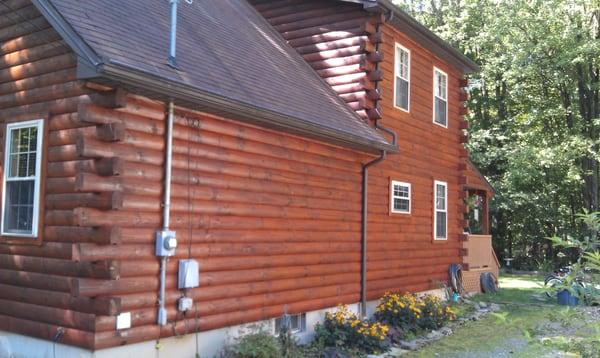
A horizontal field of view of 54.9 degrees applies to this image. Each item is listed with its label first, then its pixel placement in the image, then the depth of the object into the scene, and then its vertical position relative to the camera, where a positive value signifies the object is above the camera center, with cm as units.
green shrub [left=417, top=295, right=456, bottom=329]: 1104 -177
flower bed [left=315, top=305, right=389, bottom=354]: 912 -178
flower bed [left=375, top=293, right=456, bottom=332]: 1075 -169
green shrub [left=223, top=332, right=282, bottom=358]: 720 -160
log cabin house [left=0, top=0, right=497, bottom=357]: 605 +53
